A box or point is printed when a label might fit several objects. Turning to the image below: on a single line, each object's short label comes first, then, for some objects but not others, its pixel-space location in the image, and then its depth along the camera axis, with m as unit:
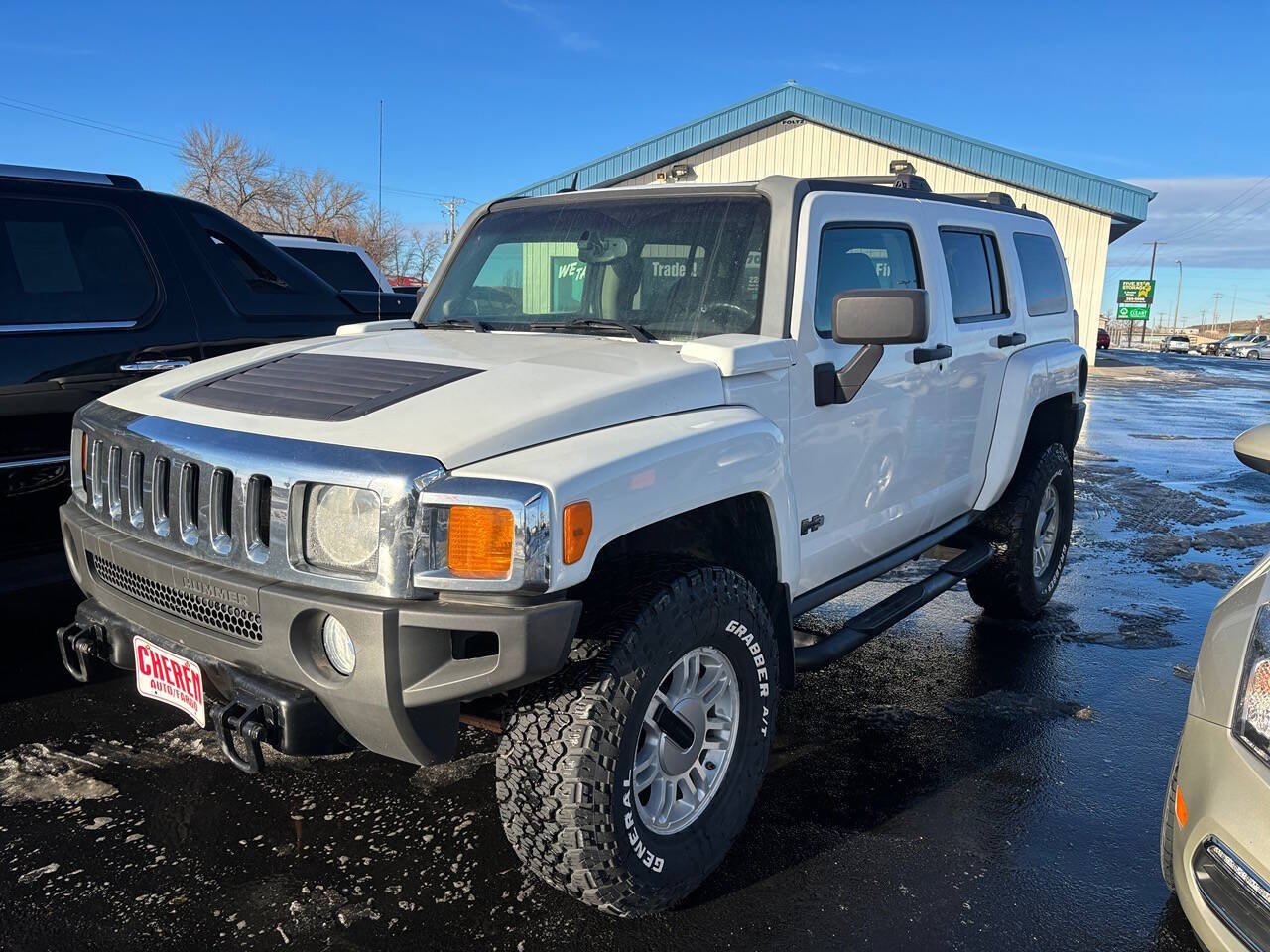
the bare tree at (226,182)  45.72
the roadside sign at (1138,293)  60.50
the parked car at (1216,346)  58.75
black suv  3.93
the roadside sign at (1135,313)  60.34
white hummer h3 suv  2.21
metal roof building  24.50
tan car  2.02
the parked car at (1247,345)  53.86
